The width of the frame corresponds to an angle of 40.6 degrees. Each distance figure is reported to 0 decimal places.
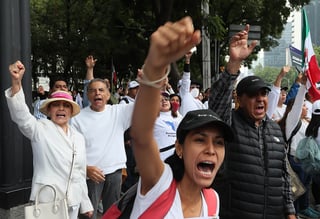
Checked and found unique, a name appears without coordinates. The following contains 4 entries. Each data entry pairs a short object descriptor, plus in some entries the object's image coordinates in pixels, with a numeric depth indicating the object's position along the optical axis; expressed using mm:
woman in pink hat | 3367
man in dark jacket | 2793
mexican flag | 5504
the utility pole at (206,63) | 13820
